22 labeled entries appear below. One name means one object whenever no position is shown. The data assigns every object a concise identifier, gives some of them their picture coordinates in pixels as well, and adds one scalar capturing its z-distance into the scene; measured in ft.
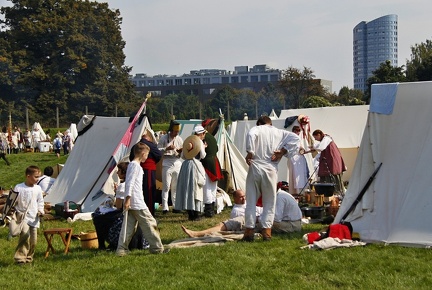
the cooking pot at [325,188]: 35.96
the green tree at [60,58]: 140.05
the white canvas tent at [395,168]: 26.11
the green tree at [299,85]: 159.22
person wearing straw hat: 35.40
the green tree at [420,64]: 141.49
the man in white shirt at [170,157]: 37.99
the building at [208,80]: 248.65
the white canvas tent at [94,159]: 40.01
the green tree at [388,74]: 127.85
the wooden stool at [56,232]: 26.14
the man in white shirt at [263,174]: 27.25
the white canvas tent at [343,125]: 55.42
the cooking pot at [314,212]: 33.55
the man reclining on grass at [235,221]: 29.27
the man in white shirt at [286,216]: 29.40
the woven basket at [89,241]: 27.66
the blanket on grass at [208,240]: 26.91
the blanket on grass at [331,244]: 24.95
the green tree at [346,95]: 163.74
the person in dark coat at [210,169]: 36.91
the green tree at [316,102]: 122.13
